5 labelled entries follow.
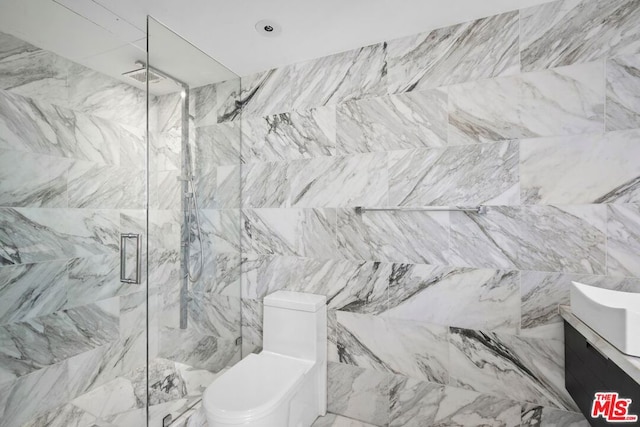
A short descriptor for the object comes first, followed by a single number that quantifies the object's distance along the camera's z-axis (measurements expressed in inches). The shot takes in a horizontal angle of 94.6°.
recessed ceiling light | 67.2
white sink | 39.8
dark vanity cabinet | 38.5
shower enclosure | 69.2
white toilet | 54.9
